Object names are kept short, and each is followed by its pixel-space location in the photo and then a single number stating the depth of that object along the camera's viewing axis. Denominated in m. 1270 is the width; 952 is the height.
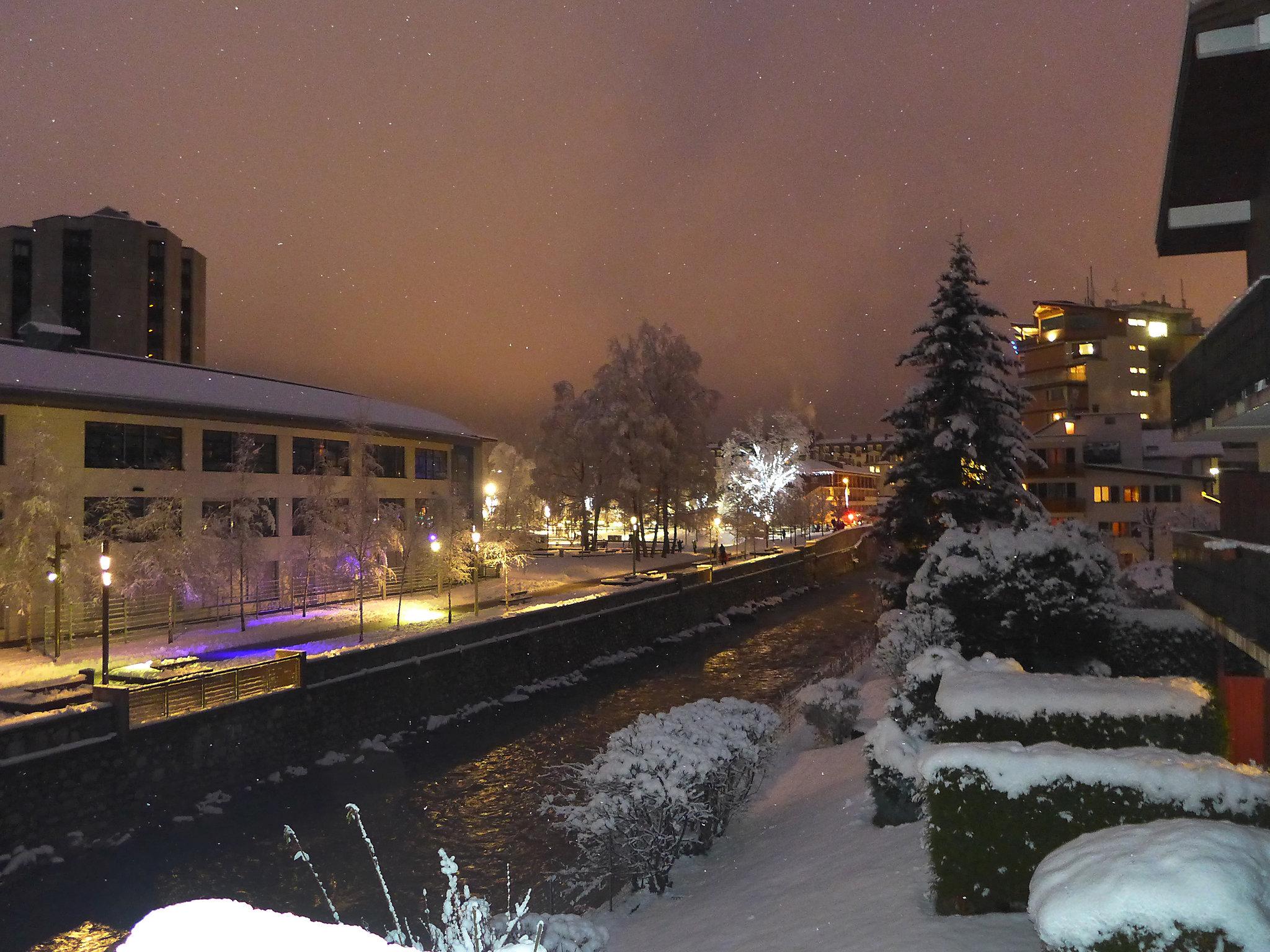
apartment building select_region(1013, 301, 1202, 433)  64.31
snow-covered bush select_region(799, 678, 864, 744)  17.75
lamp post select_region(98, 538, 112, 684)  18.78
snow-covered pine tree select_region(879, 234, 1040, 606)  24.19
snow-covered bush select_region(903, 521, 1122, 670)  15.96
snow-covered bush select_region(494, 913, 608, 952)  7.50
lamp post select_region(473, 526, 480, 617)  32.41
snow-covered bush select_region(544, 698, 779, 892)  11.73
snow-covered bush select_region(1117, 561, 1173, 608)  28.52
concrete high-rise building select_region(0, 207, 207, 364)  80.00
